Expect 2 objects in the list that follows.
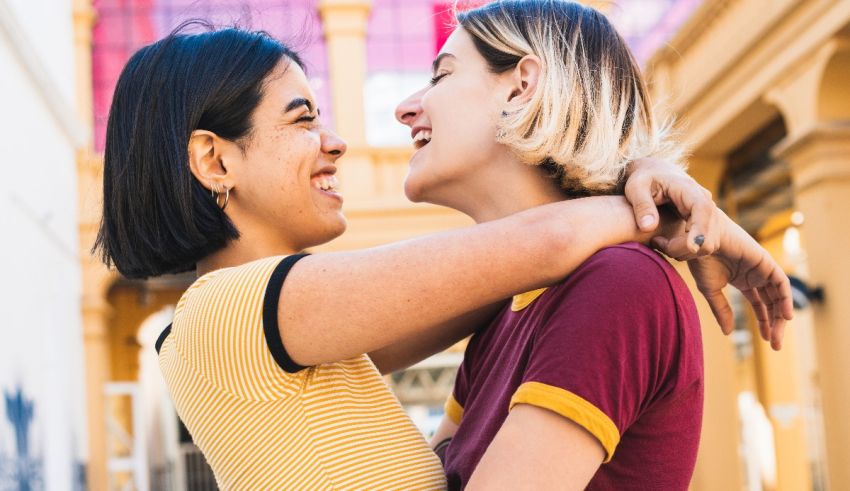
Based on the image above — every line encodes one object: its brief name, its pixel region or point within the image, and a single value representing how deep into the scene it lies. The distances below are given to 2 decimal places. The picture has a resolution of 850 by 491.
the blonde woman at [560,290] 1.53
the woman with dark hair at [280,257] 1.65
